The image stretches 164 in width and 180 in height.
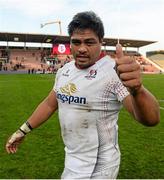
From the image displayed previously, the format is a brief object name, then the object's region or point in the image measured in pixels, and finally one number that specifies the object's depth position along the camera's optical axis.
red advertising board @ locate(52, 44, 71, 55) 77.12
